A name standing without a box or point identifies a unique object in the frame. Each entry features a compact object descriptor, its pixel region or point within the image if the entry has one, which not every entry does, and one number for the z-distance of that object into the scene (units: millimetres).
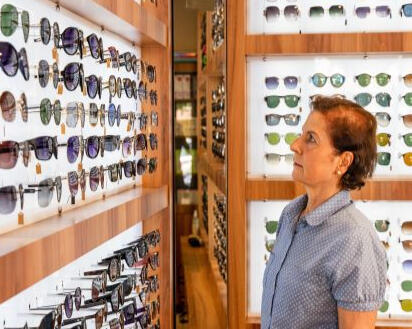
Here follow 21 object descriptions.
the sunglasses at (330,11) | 2760
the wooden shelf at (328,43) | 2623
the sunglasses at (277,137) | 2789
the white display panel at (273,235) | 2764
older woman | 1685
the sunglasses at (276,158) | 2777
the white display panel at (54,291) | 1330
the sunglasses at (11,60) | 1202
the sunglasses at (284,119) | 2785
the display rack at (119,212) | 1198
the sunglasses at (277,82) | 2777
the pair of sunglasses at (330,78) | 2766
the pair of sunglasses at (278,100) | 2785
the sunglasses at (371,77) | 2768
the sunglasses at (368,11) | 2738
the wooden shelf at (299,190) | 2652
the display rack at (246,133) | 2627
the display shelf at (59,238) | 1128
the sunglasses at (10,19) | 1212
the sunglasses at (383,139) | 2830
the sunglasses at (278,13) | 2744
